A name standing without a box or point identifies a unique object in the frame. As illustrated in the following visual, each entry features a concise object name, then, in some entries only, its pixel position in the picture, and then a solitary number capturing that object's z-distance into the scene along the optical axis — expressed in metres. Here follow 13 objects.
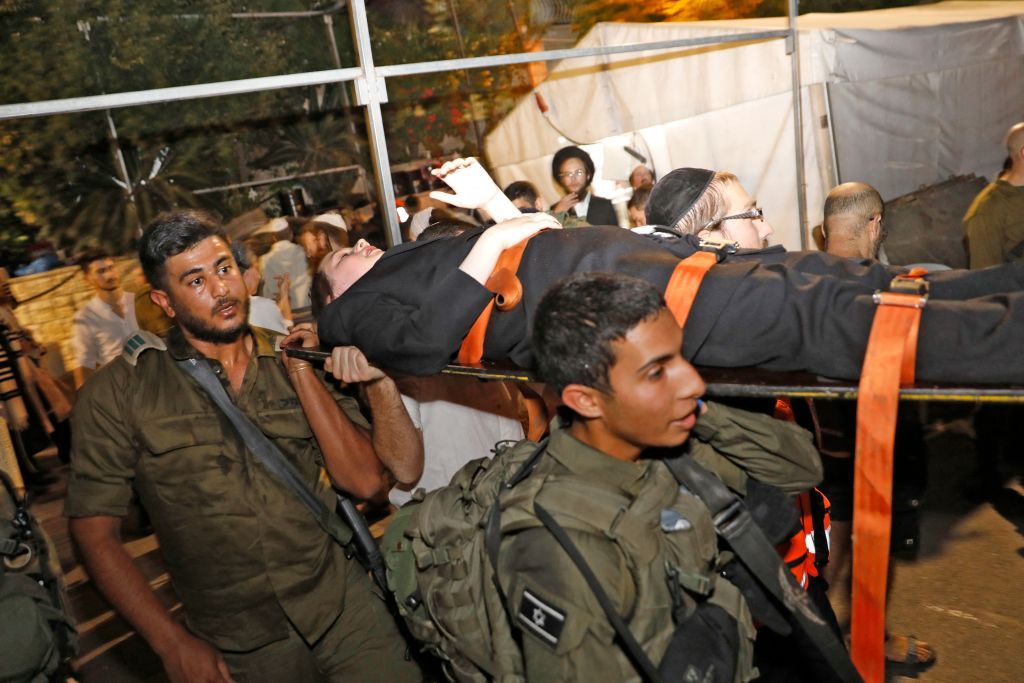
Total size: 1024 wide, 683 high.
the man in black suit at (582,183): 5.92
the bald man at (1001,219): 4.55
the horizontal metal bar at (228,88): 3.02
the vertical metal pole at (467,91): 6.95
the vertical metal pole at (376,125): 3.48
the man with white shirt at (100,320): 6.07
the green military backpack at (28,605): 1.96
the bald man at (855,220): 3.74
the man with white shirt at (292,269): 6.21
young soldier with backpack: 1.50
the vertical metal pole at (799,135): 5.62
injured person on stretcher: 1.76
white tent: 5.97
